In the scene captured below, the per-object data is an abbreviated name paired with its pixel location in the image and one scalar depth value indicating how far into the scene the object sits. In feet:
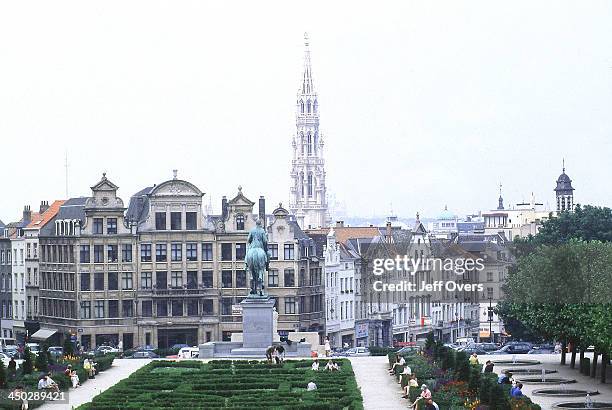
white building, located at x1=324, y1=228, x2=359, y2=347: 491.72
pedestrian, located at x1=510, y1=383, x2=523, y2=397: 230.68
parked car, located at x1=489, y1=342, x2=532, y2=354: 384.68
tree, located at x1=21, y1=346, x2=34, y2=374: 288.71
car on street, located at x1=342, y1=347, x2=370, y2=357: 381.25
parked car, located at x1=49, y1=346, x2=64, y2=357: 339.69
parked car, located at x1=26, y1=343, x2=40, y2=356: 401.82
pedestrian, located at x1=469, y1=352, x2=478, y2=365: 296.59
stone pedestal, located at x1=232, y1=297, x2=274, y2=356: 334.03
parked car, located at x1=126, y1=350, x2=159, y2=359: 371.15
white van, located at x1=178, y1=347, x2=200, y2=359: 354.74
